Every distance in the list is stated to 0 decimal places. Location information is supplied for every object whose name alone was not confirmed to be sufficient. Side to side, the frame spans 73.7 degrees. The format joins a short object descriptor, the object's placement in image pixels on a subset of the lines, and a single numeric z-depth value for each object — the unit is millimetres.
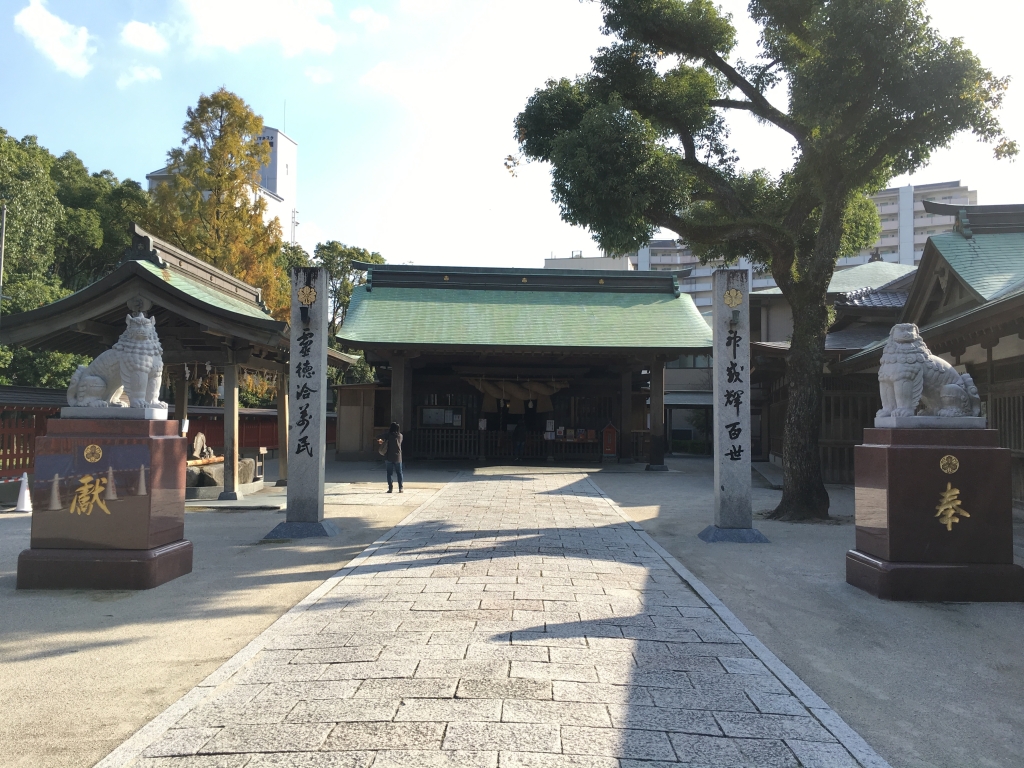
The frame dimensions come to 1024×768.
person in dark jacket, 14148
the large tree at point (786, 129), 9961
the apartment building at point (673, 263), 66188
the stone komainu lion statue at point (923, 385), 6652
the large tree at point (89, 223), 29438
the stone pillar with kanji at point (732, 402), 9711
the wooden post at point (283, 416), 15500
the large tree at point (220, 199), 24359
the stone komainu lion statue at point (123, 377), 6852
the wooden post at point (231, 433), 13547
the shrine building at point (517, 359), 20250
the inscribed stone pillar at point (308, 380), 9859
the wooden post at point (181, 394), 15164
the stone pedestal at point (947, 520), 6328
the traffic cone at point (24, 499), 12484
